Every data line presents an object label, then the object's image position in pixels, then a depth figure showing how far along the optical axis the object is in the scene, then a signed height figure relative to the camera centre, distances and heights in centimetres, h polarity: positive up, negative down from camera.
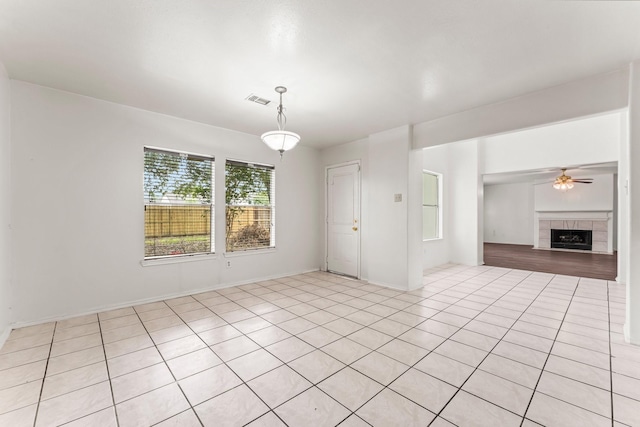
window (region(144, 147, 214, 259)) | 396 +14
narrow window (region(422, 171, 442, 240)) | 640 +15
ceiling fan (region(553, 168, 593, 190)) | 790 +89
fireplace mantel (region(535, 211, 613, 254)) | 870 -46
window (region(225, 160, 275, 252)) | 481 +12
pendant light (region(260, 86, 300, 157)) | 317 +88
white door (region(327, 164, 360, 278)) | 545 -16
